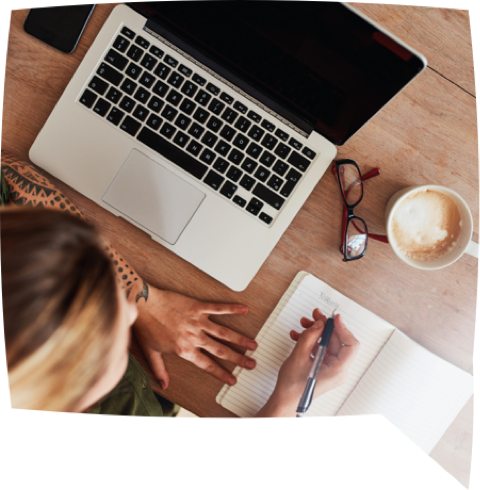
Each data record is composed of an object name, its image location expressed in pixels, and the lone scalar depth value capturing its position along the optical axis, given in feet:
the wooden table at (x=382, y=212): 2.28
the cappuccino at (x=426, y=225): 2.12
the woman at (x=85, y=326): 1.50
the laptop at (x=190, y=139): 2.11
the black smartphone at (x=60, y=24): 2.19
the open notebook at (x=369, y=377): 2.32
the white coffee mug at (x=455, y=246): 2.04
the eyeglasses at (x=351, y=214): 2.28
